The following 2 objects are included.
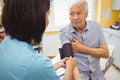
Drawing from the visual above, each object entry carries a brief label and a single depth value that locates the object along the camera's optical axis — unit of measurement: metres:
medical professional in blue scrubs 0.79
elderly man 1.62
